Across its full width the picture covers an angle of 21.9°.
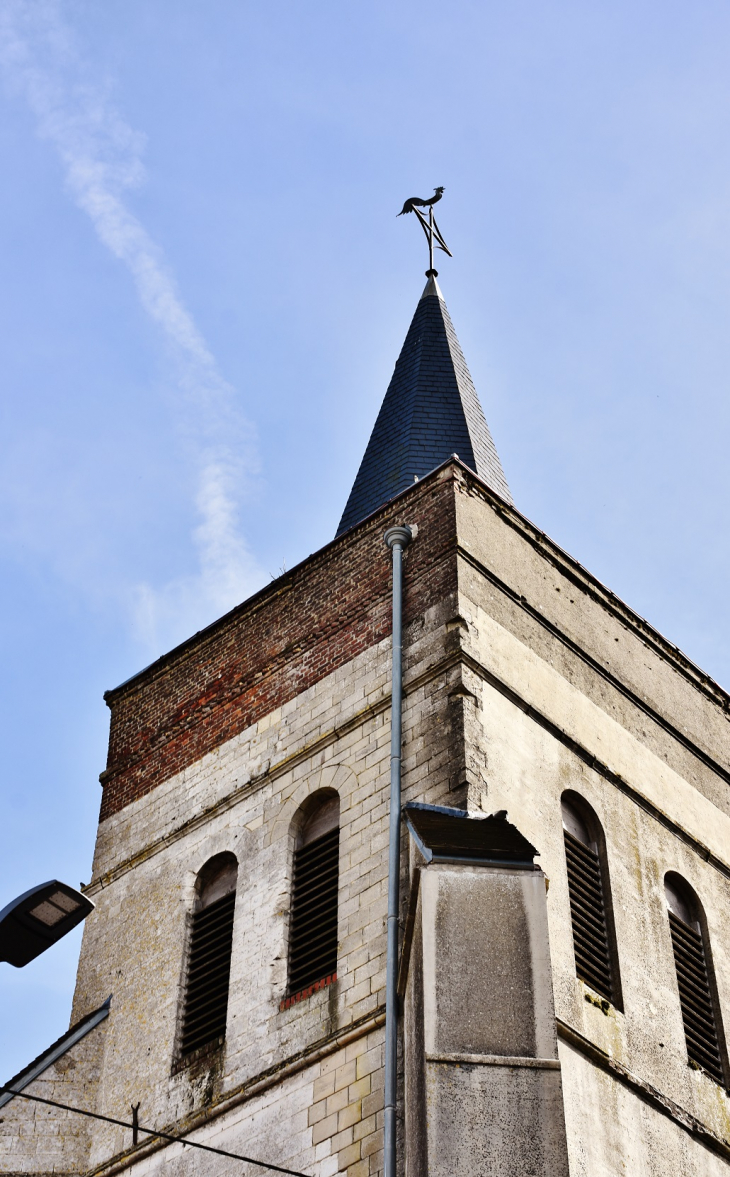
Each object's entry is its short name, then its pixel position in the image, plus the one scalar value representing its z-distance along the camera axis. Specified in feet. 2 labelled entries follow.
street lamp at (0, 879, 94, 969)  36.40
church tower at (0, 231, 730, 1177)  41.32
